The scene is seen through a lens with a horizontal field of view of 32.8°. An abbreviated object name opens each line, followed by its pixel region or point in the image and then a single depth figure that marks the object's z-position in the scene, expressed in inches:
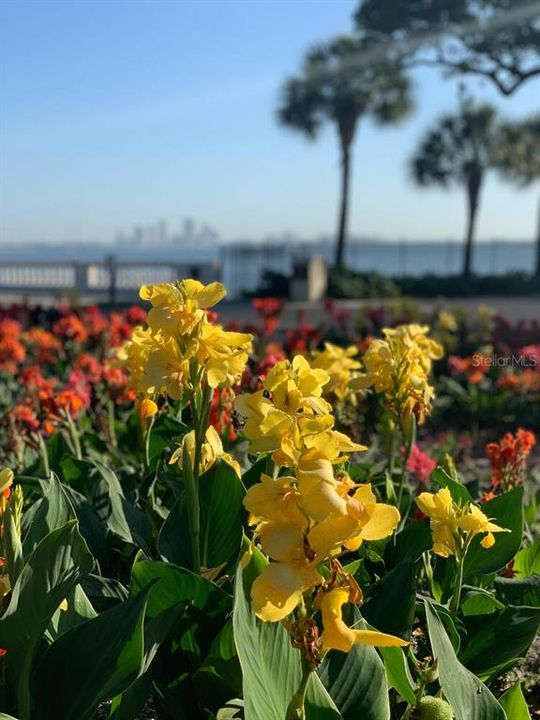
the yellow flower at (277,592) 50.5
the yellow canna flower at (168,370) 73.9
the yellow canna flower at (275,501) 52.3
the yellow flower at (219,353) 73.9
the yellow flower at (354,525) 51.0
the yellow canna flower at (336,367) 123.6
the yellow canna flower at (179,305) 72.4
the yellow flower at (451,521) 76.0
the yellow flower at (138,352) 77.4
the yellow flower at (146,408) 103.3
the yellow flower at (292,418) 57.4
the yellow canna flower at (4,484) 65.6
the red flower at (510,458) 118.6
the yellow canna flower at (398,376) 101.8
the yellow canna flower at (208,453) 82.4
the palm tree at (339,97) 1110.4
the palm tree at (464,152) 1227.2
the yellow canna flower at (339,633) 51.2
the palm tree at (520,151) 1251.2
